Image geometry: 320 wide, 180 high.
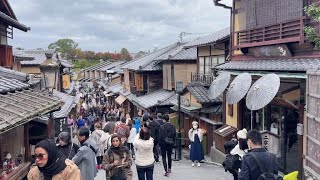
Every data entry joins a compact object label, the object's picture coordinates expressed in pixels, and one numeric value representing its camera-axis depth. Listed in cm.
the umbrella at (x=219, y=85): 866
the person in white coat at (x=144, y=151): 588
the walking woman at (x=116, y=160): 505
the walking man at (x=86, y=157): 471
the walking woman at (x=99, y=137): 788
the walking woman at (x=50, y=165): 310
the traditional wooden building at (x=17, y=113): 453
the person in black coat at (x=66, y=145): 498
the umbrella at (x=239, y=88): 757
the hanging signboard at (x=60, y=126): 1401
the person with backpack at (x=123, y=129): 789
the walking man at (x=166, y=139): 779
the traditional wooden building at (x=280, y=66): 679
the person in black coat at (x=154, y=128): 830
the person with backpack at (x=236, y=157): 523
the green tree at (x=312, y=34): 541
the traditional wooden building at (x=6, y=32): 986
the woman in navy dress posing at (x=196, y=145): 938
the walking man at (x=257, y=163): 401
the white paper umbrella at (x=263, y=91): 634
